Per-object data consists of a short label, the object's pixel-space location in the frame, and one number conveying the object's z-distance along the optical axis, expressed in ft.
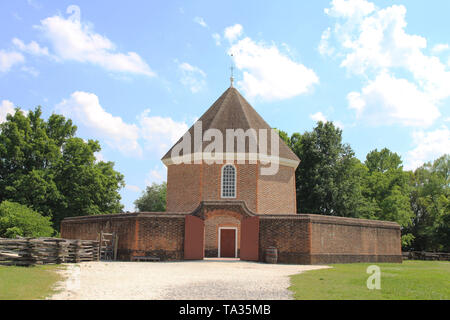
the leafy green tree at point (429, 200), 186.22
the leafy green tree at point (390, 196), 166.61
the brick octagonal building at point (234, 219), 78.69
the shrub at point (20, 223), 103.24
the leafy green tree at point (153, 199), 234.99
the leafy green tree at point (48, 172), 137.49
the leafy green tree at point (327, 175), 133.08
